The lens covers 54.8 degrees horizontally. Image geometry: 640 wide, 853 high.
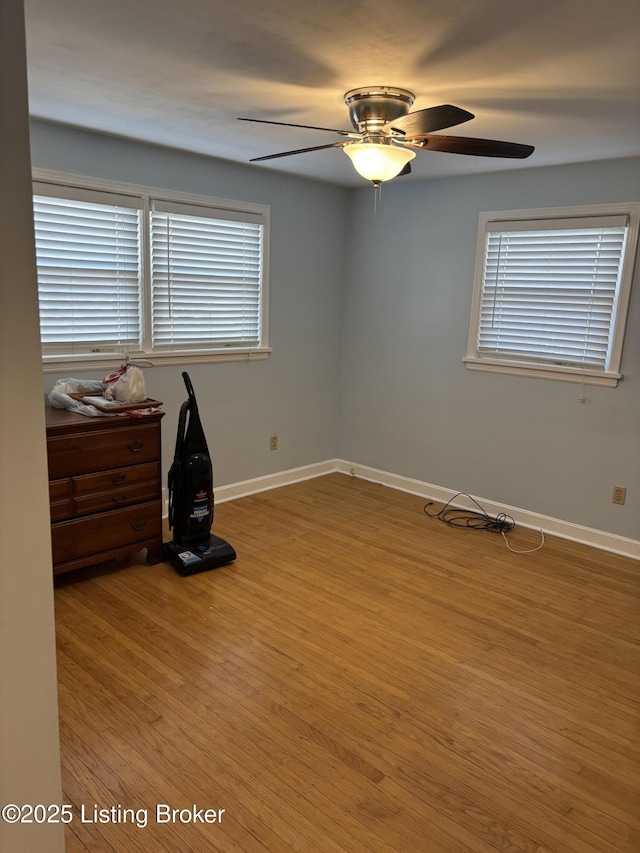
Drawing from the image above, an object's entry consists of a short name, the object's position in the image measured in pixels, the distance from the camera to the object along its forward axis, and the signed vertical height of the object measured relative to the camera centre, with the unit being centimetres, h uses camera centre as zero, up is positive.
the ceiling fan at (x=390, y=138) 237 +68
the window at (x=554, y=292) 383 +16
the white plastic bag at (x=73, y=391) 329 -54
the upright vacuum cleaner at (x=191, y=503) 347 -114
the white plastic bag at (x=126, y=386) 343 -49
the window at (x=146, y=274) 353 +16
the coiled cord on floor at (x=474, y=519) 435 -147
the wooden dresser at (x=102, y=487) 313 -100
